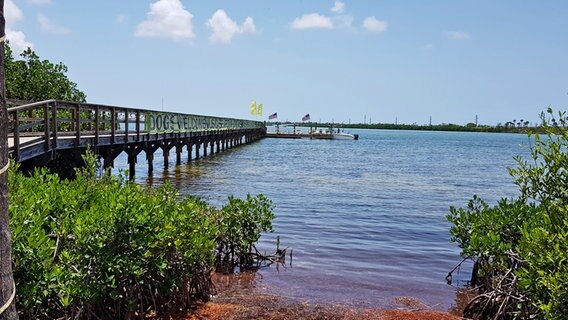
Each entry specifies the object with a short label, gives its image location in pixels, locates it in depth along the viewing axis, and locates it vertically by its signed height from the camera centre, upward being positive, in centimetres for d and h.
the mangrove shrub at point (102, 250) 433 -110
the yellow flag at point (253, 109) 8038 +232
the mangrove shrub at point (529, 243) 414 -111
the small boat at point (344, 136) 8756 -143
